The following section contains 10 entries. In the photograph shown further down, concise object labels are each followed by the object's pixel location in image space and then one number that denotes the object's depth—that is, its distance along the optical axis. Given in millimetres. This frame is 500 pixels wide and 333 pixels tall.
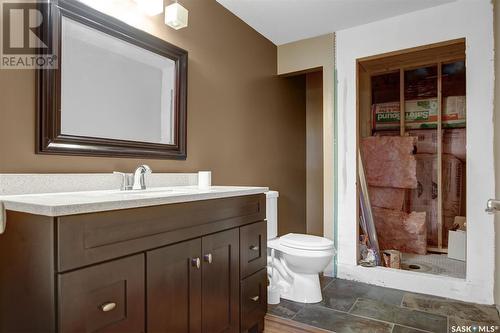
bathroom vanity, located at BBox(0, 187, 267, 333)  945
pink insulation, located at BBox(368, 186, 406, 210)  3596
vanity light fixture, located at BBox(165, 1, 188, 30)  1926
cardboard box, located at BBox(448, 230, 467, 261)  3213
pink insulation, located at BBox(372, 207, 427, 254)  3451
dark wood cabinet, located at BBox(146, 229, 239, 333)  1230
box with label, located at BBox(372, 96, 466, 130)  3488
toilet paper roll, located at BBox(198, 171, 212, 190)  2070
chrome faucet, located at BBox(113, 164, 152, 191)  1657
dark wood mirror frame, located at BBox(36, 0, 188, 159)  1396
